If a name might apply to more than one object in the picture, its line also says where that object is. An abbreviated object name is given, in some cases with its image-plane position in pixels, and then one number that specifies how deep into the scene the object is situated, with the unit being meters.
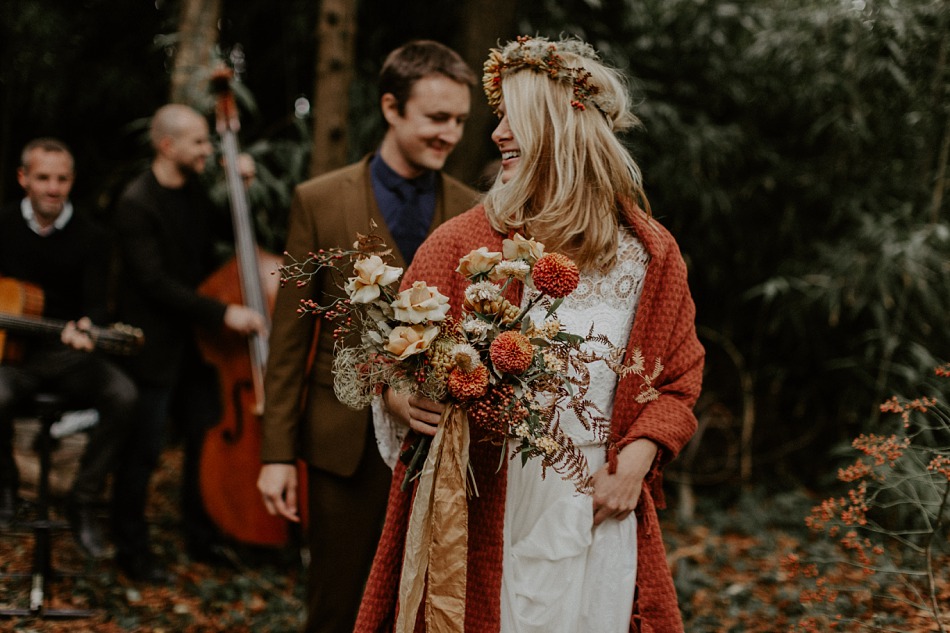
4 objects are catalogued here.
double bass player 3.84
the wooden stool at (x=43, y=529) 3.32
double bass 3.80
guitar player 3.70
